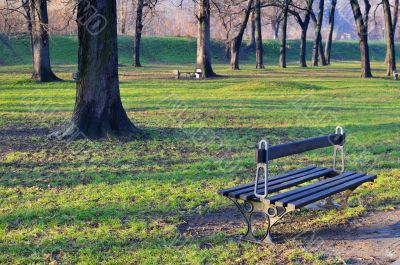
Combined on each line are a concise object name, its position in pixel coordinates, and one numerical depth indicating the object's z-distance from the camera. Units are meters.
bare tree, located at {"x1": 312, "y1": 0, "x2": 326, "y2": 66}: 43.28
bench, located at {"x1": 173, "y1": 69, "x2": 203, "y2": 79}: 27.44
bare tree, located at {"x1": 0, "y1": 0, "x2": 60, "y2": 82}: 22.17
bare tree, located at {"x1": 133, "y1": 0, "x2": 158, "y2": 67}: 34.69
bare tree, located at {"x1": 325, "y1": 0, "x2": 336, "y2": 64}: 43.63
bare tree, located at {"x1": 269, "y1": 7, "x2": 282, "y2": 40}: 44.72
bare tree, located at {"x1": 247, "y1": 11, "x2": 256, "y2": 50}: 54.94
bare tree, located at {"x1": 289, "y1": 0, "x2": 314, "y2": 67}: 43.05
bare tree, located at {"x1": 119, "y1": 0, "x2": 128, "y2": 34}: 39.19
